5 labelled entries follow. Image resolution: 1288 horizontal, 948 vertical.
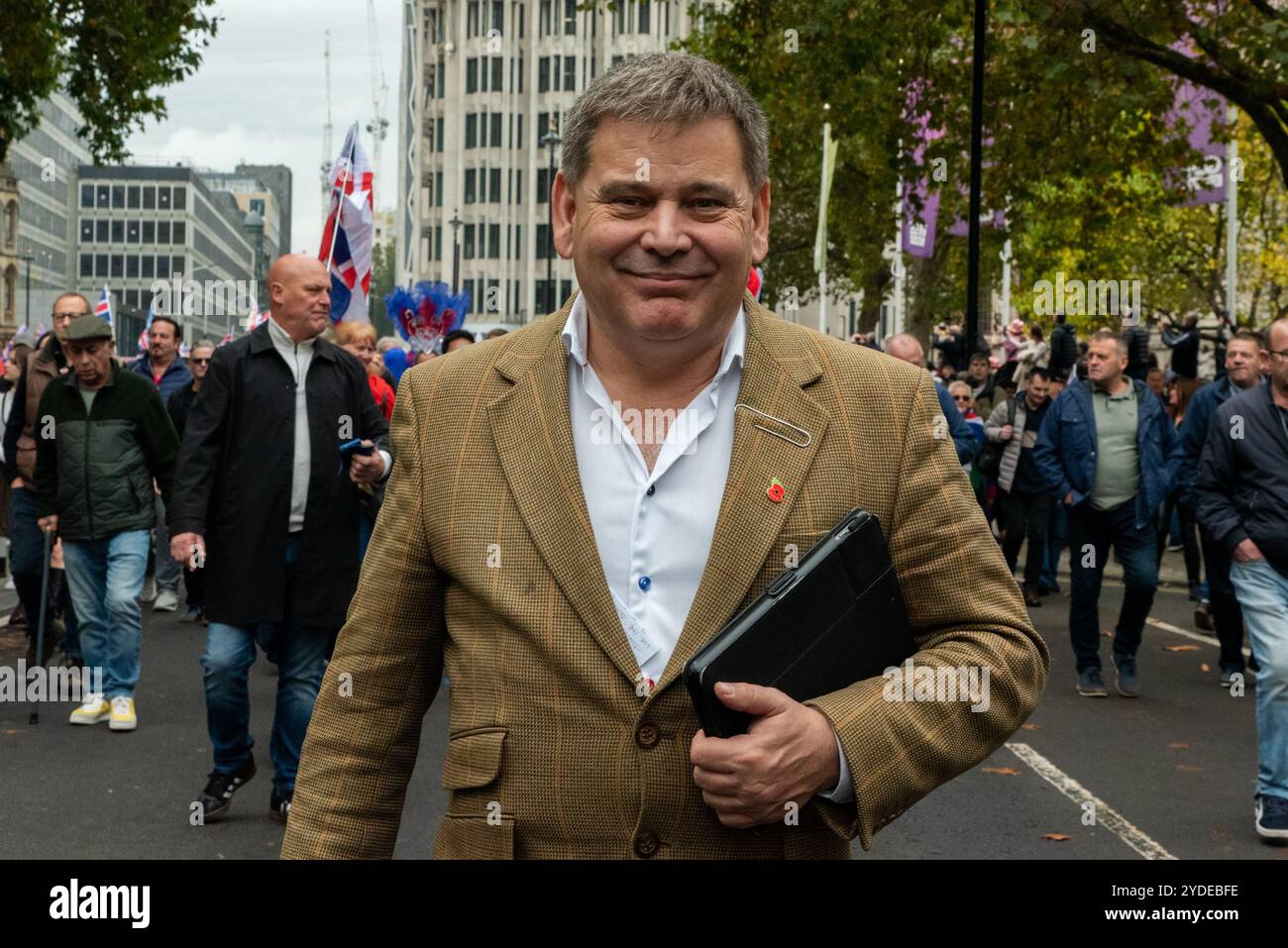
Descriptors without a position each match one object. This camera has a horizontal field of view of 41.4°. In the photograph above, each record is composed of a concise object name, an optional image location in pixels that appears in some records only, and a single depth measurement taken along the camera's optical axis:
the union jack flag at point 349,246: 14.75
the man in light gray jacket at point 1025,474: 15.24
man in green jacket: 9.04
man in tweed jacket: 2.32
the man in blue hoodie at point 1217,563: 10.98
